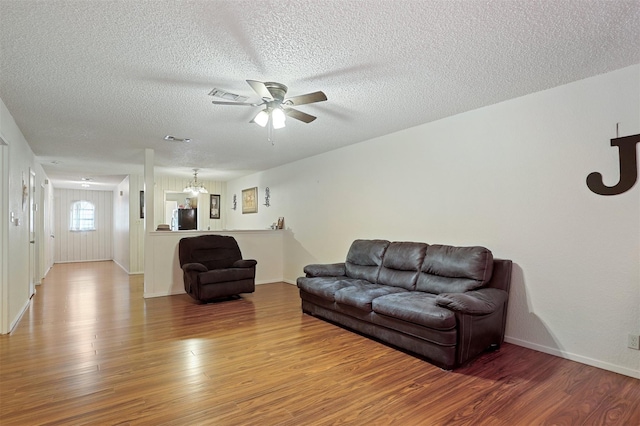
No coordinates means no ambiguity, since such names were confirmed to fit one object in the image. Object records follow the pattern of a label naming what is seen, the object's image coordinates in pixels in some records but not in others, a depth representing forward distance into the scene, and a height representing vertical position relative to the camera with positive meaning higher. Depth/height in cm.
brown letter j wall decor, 259 +37
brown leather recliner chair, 480 -75
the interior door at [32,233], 518 -19
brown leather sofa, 269 -78
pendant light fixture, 778 +74
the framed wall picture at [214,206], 940 +37
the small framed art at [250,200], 798 +45
